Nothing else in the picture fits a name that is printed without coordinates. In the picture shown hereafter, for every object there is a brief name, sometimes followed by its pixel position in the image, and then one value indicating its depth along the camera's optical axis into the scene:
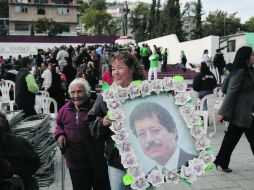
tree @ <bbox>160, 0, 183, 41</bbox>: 45.12
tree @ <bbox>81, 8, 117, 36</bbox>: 81.94
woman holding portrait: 2.95
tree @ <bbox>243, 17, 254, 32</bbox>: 76.69
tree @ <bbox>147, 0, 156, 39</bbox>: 53.29
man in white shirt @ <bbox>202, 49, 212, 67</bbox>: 19.24
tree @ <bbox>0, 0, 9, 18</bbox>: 85.19
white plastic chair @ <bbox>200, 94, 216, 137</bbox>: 8.43
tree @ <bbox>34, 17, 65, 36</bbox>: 63.28
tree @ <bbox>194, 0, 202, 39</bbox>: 51.22
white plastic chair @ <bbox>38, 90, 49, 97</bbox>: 9.66
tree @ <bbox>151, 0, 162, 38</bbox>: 47.94
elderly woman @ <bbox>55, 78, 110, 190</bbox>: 3.54
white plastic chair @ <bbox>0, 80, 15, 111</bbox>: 10.61
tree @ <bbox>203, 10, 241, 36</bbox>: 65.94
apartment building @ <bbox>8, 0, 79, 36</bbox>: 76.44
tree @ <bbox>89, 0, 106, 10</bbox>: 103.38
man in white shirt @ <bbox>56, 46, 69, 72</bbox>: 16.48
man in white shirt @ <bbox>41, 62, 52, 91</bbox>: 10.30
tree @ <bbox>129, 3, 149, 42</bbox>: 55.94
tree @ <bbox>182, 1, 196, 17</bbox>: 69.12
